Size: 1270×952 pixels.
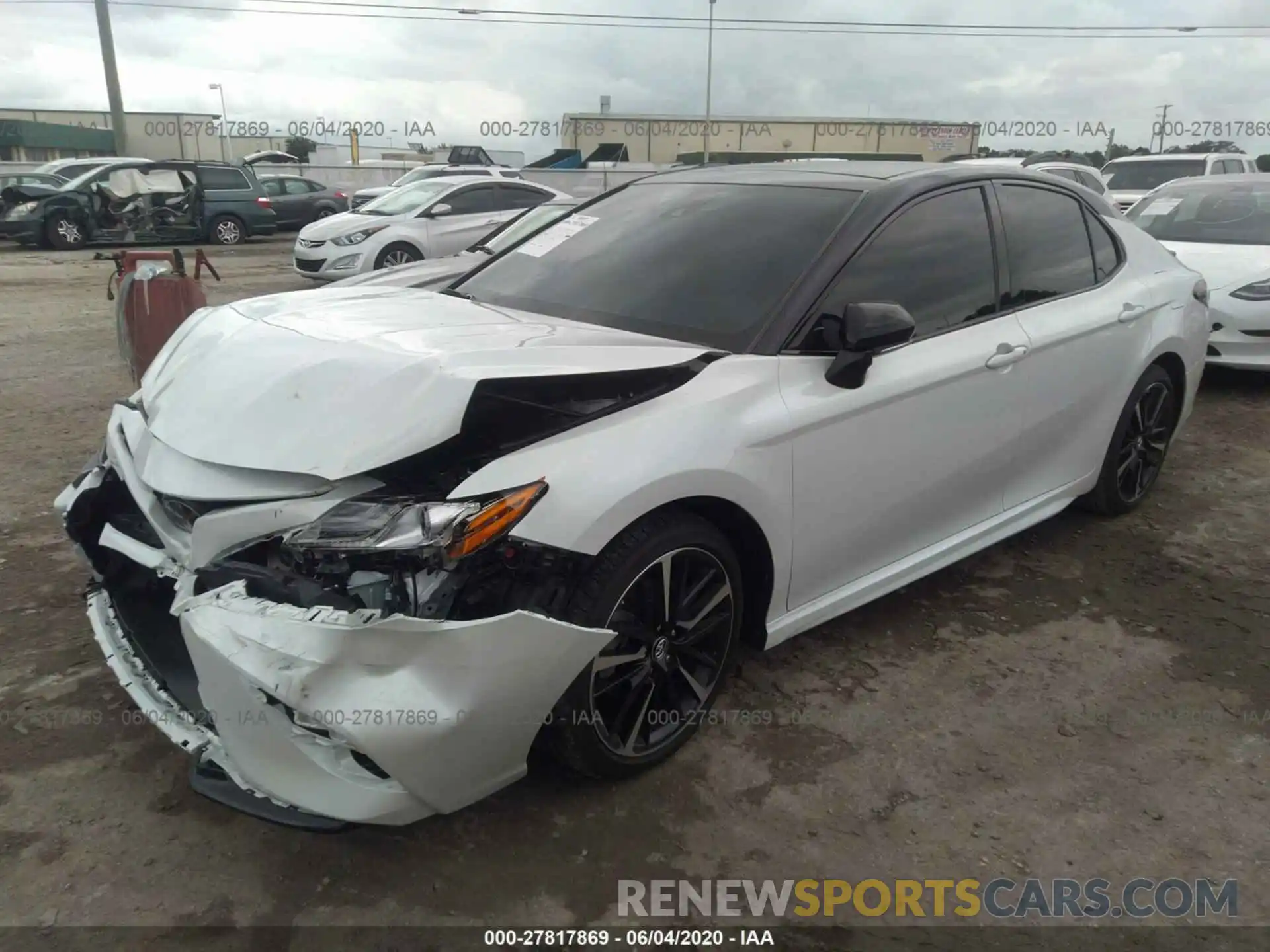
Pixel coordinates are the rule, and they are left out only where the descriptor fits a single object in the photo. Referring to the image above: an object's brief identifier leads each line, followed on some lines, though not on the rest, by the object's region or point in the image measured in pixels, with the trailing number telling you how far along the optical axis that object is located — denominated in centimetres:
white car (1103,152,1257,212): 1342
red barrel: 546
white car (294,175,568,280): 1167
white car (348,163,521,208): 1847
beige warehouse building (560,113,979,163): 5228
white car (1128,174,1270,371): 653
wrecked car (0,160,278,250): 1684
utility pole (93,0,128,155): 2502
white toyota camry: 201
